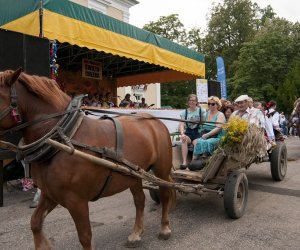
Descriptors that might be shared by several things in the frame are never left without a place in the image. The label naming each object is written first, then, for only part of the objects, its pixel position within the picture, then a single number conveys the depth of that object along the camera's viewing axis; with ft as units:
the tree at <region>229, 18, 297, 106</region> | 101.30
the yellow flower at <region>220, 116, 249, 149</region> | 15.15
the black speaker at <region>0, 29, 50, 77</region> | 18.19
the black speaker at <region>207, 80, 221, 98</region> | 41.61
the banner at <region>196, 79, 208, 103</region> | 36.81
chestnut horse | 9.23
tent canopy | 21.06
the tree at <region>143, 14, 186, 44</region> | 131.85
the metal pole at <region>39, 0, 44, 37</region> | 20.37
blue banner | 46.70
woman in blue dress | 16.89
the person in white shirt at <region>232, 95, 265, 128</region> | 19.07
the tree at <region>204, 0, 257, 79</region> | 125.39
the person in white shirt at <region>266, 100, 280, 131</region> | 33.55
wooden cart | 14.85
